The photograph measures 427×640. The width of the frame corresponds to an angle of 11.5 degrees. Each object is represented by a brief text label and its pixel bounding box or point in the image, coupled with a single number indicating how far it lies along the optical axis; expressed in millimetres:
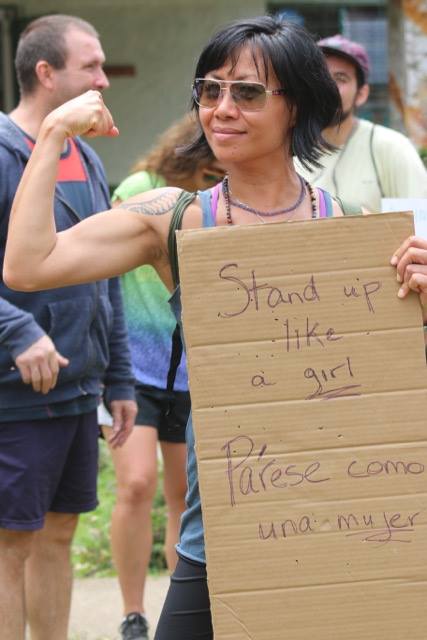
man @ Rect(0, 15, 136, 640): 6565
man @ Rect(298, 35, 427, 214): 8191
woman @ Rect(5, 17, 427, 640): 4406
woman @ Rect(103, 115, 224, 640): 7962
